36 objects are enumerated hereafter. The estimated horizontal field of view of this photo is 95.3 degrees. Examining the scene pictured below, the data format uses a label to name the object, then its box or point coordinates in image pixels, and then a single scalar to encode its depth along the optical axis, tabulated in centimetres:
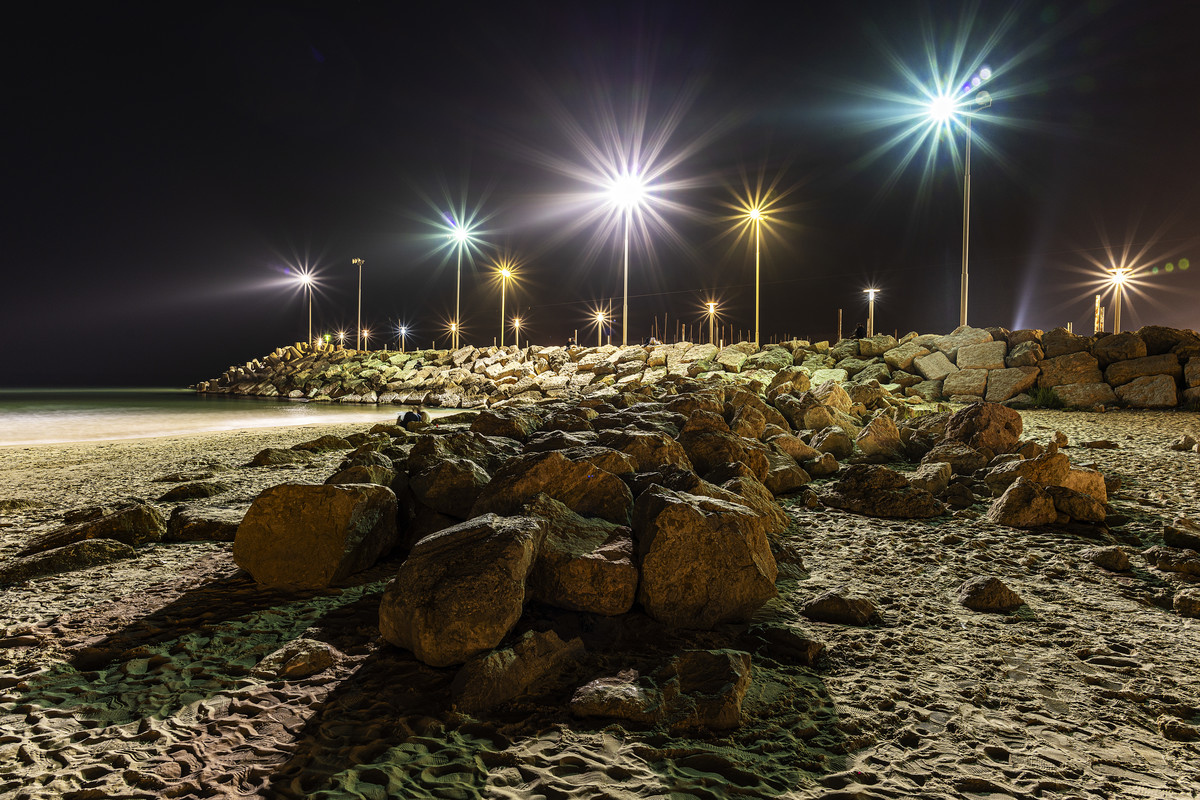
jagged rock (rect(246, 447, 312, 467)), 982
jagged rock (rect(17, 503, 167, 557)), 521
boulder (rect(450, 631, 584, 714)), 281
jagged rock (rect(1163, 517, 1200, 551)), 442
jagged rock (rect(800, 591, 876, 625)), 365
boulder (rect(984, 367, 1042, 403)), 1422
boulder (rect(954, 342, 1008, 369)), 1529
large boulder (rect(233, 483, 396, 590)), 435
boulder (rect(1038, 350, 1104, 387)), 1351
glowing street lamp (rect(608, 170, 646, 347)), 2817
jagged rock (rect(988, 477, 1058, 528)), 521
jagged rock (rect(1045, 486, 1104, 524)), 514
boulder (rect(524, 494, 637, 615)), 356
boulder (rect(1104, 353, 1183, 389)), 1255
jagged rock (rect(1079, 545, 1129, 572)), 428
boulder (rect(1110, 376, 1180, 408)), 1203
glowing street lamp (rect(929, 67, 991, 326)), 1705
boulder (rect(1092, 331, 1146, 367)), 1329
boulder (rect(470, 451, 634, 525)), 448
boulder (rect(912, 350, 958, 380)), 1597
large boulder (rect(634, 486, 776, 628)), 359
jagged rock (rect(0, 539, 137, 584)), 451
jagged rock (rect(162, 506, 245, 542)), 552
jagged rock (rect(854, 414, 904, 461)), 830
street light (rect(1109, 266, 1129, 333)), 3042
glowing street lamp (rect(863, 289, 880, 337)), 3876
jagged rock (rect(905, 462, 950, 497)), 621
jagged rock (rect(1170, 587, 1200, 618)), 356
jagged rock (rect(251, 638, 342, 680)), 312
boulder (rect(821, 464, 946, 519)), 587
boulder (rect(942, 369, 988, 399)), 1483
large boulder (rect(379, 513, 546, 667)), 306
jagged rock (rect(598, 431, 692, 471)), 583
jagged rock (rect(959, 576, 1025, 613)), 378
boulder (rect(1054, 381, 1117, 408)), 1285
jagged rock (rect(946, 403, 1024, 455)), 737
